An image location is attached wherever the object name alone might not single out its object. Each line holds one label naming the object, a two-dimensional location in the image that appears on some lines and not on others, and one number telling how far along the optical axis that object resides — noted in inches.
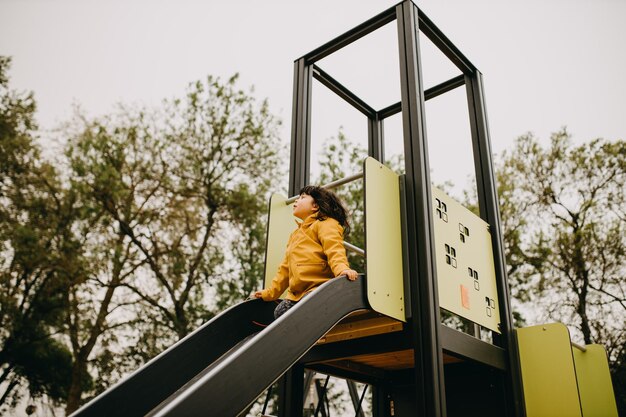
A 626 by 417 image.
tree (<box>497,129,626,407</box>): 520.7
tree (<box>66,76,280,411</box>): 540.4
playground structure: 97.3
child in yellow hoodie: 125.8
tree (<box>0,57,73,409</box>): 531.8
